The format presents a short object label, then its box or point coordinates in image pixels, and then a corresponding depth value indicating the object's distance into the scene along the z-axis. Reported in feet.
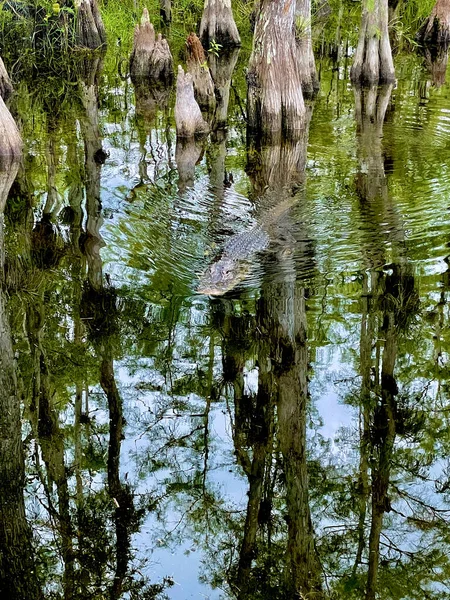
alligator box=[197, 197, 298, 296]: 23.36
